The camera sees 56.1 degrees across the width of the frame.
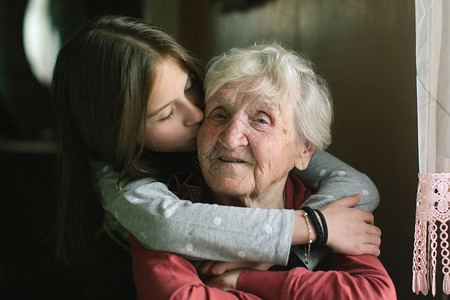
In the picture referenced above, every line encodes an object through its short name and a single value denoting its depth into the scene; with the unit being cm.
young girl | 115
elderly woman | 115
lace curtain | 108
